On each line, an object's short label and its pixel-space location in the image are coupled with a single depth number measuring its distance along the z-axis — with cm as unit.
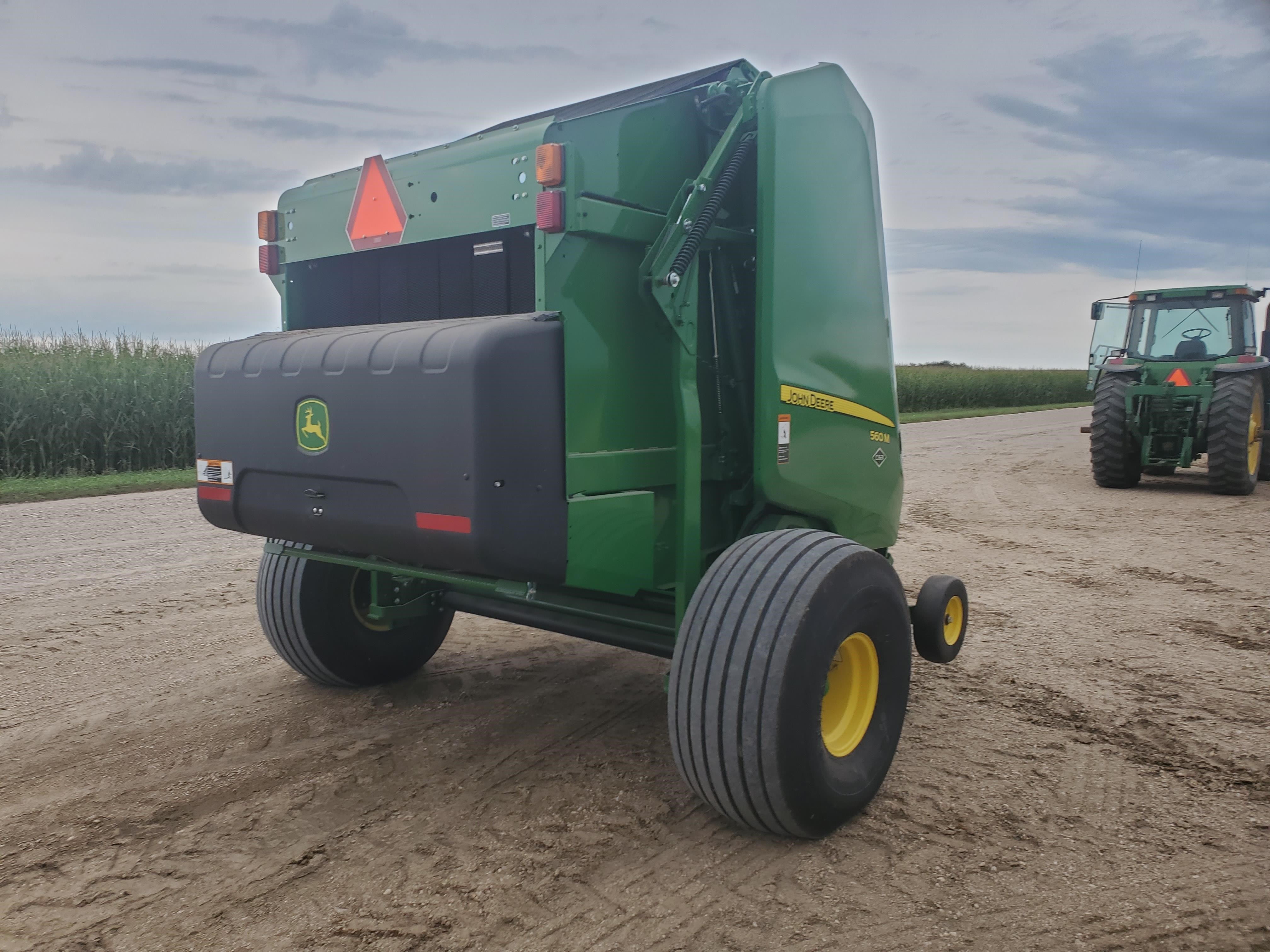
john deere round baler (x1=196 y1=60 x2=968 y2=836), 289
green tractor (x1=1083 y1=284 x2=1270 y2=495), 1077
